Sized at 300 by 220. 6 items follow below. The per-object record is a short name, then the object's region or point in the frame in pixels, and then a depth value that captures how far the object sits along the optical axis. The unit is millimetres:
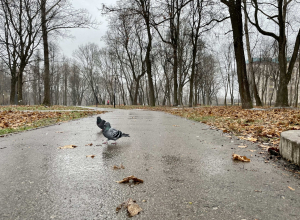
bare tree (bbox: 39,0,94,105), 18175
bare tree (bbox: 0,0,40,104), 18891
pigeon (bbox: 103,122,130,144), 3758
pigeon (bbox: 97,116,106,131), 4543
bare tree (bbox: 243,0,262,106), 18781
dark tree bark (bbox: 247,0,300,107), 13195
